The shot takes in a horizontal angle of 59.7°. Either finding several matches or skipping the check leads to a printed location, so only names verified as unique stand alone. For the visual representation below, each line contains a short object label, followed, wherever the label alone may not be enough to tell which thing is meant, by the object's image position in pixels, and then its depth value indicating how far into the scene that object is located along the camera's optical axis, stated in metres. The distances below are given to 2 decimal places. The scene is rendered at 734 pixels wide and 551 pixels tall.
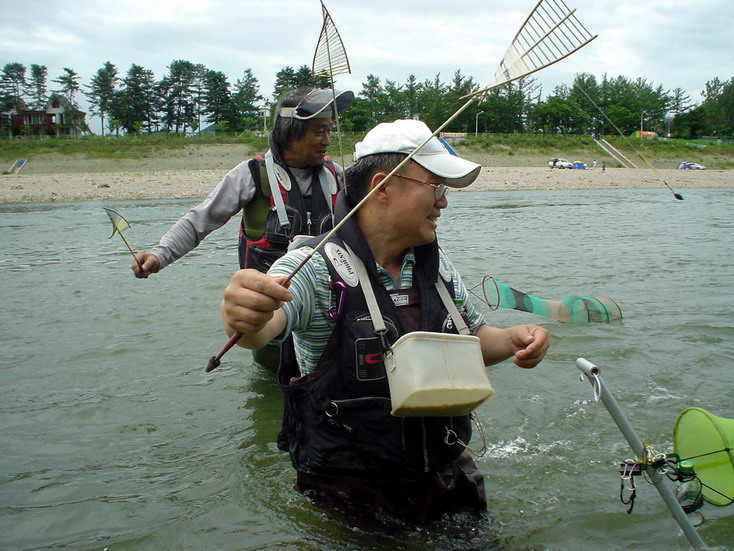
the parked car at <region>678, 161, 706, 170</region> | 52.62
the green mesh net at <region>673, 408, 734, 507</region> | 3.18
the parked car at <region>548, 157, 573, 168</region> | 53.69
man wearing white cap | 2.64
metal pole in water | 2.71
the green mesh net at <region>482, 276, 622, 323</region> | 5.89
